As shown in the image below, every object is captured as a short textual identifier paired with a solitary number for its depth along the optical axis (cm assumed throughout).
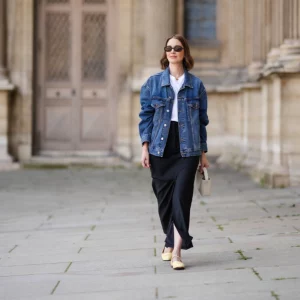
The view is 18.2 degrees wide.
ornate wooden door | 2006
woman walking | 664
